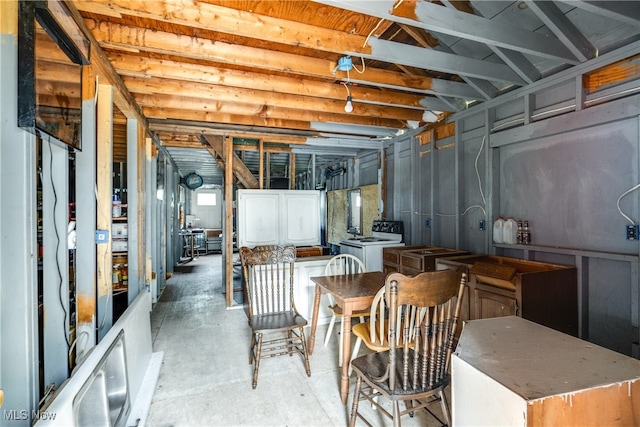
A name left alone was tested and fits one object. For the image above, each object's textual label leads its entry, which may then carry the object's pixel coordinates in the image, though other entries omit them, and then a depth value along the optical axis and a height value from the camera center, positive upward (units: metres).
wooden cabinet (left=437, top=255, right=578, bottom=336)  2.30 -0.63
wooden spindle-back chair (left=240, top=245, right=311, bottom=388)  2.58 -0.92
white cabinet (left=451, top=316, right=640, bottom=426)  0.88 -0.51
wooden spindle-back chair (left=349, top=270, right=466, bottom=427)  1.58 -0.66
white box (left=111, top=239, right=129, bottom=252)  4.47 -0.45
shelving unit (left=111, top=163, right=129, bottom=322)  4.44 -0.64
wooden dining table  2.25 -0.62
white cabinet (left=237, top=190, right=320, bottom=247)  4.89 -0.07
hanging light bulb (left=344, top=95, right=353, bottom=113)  3.04 +1.02
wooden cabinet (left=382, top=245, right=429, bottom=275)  3.77 -0.55
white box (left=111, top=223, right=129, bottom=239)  4.48 -0.24
